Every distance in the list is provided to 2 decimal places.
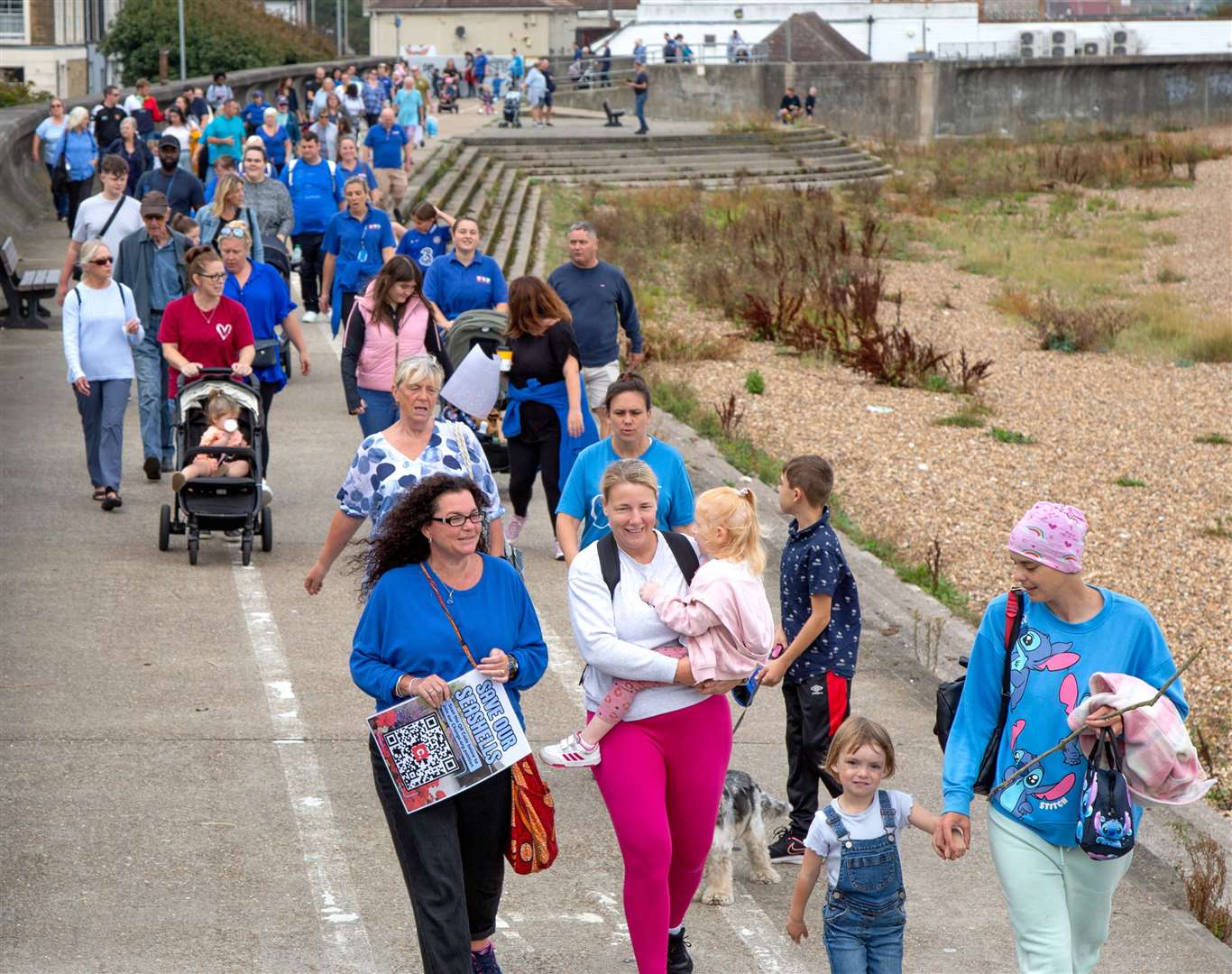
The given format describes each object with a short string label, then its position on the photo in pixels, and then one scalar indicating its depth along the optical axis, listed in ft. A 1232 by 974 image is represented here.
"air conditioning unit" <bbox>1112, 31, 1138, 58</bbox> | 282.97
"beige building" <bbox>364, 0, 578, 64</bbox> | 347.56
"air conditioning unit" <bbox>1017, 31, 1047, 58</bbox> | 275.80
